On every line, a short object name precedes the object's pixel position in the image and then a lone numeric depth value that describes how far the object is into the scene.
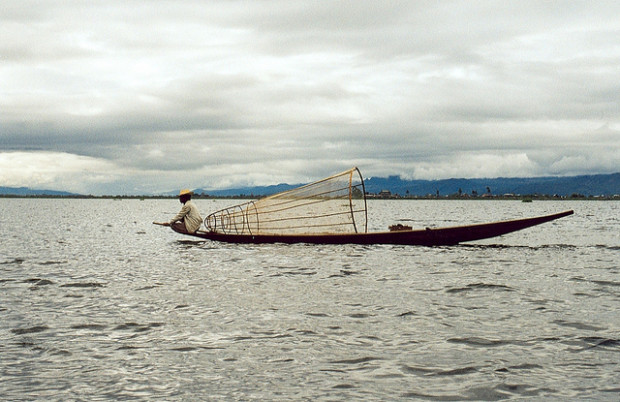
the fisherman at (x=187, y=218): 23.22
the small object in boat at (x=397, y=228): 22.24
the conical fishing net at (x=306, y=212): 22.16
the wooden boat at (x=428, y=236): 21.11
